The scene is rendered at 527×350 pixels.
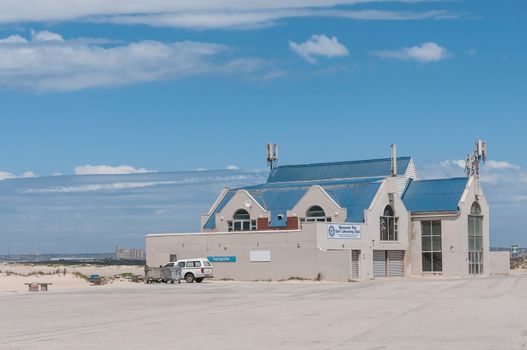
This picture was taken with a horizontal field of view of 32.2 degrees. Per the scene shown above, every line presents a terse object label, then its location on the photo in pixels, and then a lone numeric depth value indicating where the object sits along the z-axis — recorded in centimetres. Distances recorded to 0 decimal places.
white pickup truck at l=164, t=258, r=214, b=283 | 6431
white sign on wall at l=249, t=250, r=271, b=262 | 6800
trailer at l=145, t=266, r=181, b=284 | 6372
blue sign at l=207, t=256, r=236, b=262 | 6964
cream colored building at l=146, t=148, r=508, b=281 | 6706
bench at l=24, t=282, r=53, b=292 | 5412
